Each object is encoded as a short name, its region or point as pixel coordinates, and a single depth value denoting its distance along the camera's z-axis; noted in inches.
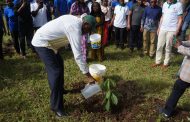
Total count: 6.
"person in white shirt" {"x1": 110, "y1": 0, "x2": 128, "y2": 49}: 373.1
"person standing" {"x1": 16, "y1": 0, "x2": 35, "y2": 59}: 324.8
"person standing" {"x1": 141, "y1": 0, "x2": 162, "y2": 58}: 334.3
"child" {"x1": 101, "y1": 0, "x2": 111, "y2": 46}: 385.4
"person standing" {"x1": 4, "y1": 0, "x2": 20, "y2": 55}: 328.2
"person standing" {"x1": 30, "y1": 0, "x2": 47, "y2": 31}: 344.5
